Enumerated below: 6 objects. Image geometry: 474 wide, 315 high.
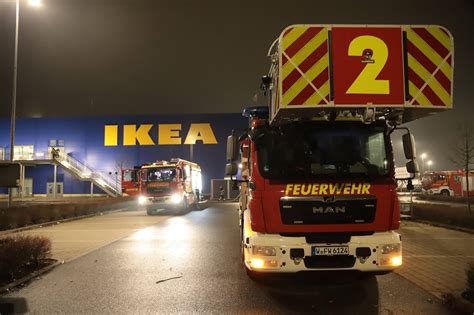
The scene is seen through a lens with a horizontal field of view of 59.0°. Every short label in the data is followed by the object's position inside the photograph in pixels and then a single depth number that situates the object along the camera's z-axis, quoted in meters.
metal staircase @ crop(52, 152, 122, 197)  43.56
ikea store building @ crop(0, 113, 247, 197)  47.12
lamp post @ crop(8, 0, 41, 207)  19.82
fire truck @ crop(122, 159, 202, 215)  23.25
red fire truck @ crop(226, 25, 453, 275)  5.92
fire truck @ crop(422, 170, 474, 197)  38.75
